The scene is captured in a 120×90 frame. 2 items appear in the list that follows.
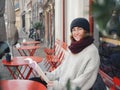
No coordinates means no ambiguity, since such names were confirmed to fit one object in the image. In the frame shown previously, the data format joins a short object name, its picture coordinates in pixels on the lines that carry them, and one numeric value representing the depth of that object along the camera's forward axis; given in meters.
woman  2.98
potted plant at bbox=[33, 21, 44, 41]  19.88
